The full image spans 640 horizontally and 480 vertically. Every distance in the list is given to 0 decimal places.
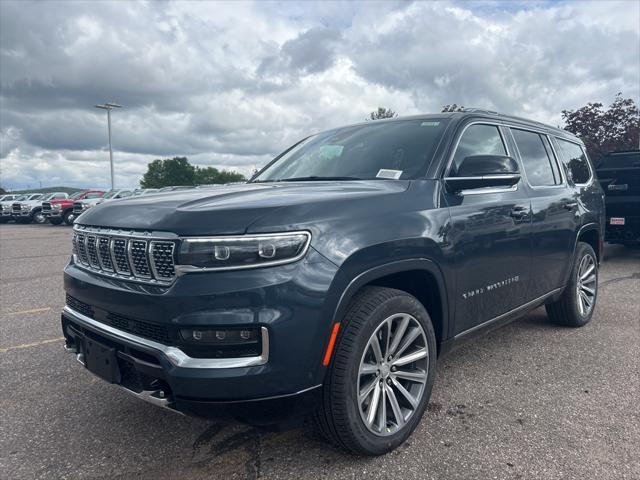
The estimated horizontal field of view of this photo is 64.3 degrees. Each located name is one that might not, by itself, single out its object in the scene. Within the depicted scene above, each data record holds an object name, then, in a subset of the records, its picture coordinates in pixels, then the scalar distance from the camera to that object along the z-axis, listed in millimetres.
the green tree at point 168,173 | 100125
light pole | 42031
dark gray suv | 2172
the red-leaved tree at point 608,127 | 21719
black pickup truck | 8773
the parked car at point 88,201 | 24984
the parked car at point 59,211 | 25369
